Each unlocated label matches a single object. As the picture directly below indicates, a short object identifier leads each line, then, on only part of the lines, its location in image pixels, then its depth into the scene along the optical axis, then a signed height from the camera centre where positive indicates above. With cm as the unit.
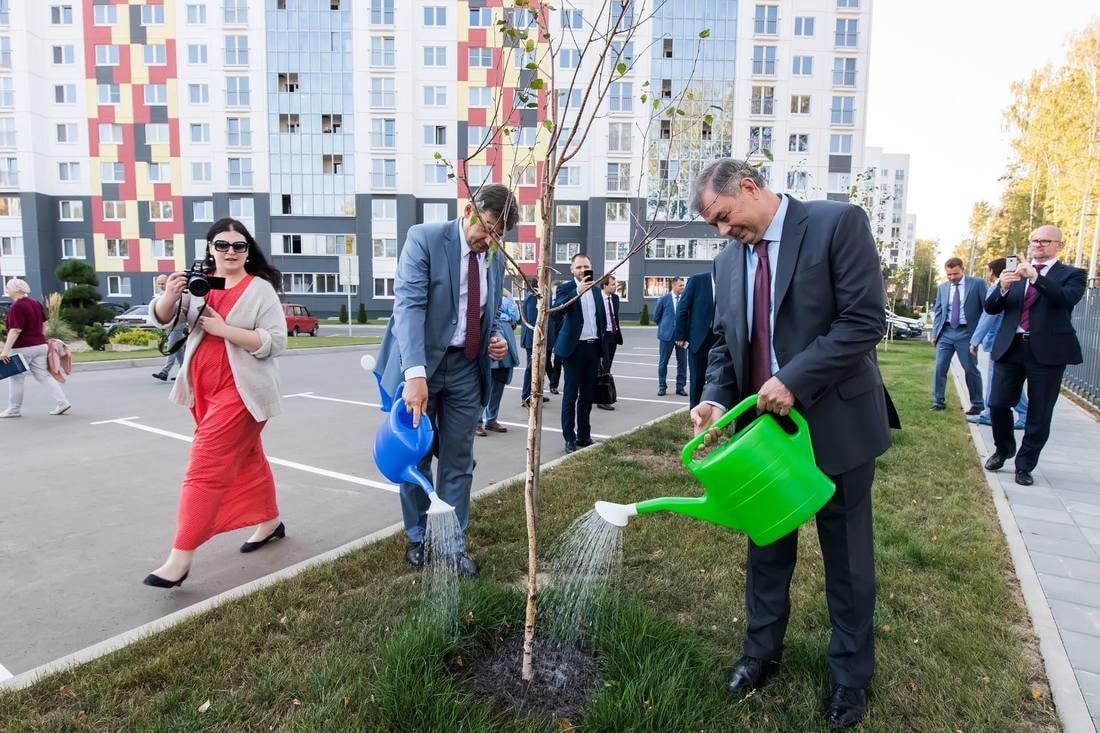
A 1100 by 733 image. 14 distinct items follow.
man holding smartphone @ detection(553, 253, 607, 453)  730 -97
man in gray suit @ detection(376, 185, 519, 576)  363 -38
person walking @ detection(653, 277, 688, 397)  1206 -117
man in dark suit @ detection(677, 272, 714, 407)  876 -59
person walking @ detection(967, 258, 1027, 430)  888 -85
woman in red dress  359 -66
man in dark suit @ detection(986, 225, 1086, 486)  566 -52
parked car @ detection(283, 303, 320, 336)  3031 -220
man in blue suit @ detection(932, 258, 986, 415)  952 -67
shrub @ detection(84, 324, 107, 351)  1850 -187
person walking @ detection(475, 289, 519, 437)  627 -115
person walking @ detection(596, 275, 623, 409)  841 -65
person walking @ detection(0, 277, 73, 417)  883 -102
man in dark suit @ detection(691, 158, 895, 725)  233 -26
